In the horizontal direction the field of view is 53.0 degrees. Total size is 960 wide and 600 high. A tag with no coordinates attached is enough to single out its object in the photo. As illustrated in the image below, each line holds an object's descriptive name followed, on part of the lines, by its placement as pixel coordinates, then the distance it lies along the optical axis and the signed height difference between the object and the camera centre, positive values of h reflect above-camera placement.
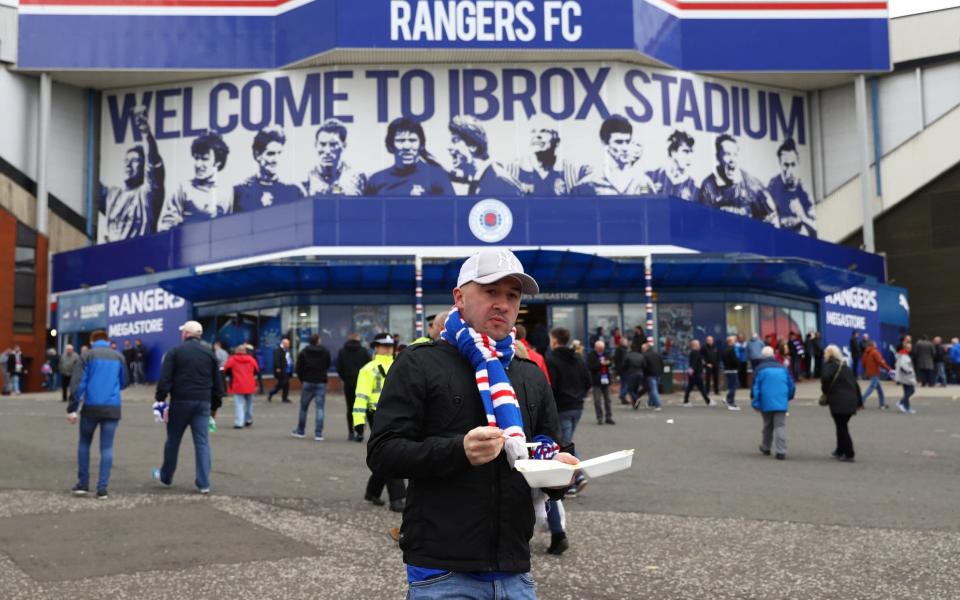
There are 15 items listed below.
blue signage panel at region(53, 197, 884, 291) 33.66 +4.97
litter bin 28.34 -0.56
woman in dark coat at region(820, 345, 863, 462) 12.98 -0.48
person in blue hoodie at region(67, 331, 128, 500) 9.83 -0.35
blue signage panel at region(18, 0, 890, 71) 37.69 +13.71
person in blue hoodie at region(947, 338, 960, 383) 34.19 -0.15
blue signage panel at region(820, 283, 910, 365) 38.06 +1.83
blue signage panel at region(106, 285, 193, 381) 35.78 +1.98
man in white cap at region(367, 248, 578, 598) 3.03 -0.26
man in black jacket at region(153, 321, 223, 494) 10.30 -0.28
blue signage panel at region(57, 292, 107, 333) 39.25 +2.43
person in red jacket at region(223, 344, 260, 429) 17.69 -0.27
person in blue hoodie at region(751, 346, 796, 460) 13.45 -0.53
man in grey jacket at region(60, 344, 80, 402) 25.52 +0.08
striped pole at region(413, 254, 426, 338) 29.31 +2.36
